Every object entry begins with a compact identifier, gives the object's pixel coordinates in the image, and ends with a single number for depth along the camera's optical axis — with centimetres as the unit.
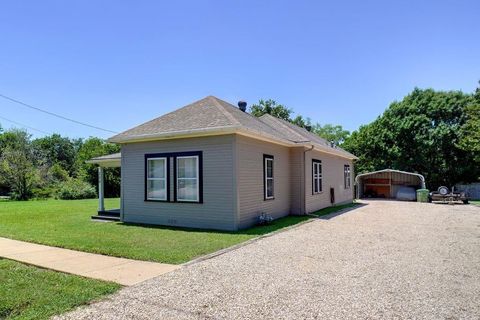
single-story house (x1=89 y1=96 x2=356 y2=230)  1015
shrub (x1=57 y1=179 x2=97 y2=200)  2795
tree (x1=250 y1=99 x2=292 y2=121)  3875
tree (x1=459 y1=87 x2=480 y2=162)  2436
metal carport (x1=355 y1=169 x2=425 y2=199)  2594
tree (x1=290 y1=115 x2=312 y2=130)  4039
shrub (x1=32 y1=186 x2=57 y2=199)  2862
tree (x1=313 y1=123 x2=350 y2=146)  5713
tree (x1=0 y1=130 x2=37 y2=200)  2745
